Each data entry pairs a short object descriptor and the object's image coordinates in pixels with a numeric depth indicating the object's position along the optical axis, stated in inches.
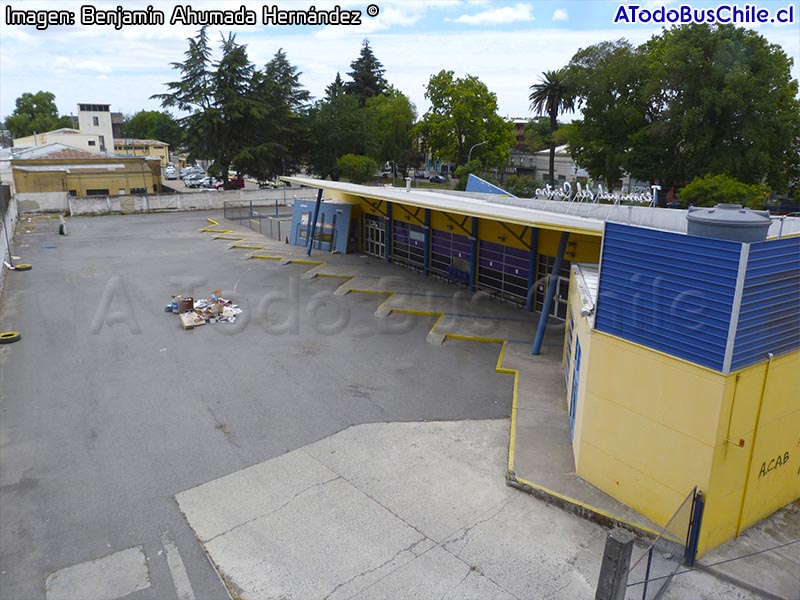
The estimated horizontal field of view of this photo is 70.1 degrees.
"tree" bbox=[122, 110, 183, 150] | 4687.5
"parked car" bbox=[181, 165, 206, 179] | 3340.3
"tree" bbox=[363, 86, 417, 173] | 2738.7
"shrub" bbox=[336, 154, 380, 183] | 2241.6
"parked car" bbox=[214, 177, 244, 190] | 2133.0
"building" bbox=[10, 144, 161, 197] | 1785.2
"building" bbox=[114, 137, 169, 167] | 3637.6
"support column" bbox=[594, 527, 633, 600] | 260.2
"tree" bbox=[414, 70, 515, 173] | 2402.8
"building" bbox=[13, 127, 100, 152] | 2811.0
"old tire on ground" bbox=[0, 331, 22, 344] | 703.7
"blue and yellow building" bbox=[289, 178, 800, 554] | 317.7
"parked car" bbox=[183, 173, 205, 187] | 2741.4
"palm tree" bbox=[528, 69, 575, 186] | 2171.5
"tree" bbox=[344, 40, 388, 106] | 3203.7
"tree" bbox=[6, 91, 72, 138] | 4439.0
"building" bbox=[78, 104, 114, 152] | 3390.7
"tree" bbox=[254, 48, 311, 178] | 2101.4
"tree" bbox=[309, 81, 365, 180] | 2346.2
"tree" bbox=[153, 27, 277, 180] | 1972.2
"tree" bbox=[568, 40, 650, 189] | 1658.5
